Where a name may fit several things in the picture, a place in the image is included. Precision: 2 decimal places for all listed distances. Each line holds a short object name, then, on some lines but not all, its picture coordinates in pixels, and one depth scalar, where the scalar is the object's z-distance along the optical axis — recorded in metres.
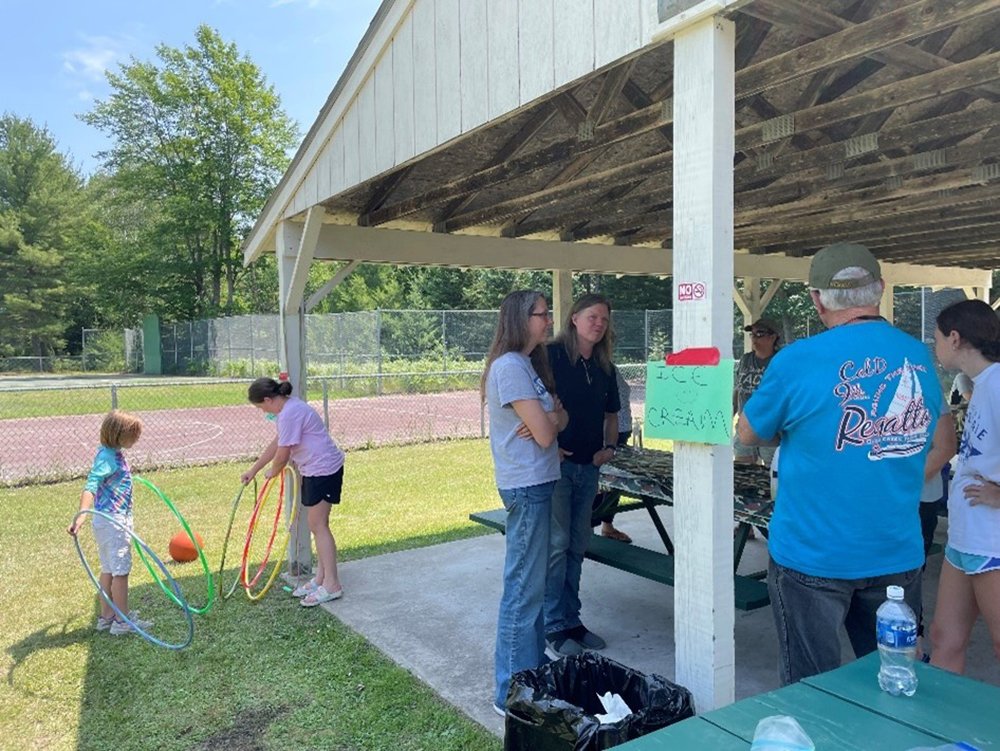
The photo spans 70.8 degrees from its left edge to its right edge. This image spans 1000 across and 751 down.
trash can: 2.17
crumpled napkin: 2.43
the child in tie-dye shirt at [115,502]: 4.29
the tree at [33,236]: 37.09
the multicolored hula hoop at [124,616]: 3.92
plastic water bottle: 1.66
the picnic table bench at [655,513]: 3.34
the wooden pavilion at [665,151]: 2.10
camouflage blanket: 3.36
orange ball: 4.91
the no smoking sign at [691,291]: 2.08
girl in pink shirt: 4.60
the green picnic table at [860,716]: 1.46
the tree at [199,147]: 34.00
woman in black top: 3.62
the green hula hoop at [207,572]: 4.30
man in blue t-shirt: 1.89
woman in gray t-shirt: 2.98
